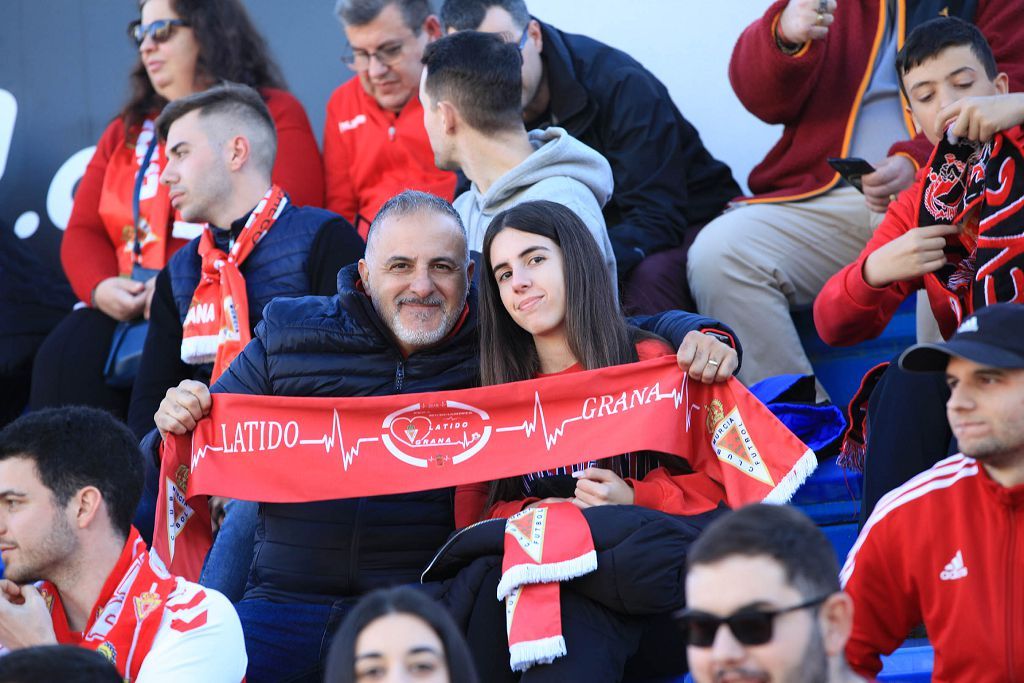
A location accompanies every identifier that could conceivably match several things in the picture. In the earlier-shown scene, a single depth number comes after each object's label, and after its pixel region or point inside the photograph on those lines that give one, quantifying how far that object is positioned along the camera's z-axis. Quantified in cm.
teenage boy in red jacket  776
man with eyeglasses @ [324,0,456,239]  1215
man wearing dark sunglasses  505
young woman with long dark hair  827
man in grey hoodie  1010
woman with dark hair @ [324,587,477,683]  554
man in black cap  616
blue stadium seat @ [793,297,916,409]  1152
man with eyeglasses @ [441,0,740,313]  1142
